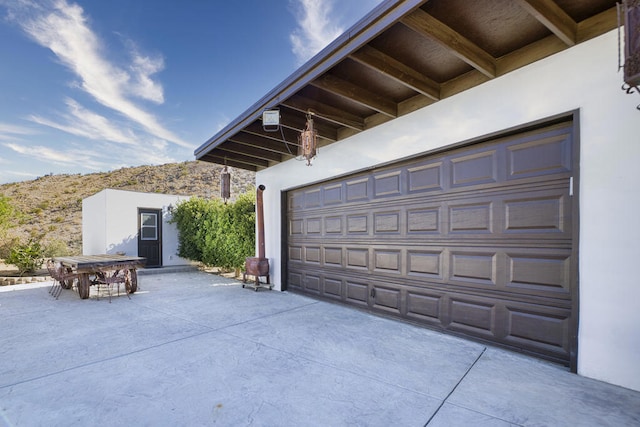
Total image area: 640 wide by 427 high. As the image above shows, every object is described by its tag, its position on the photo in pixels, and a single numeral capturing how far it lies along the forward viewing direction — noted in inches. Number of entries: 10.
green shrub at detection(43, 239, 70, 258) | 374.9
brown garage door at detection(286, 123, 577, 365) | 104.7
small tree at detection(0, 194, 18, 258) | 349.7
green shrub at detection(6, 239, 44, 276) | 316.2
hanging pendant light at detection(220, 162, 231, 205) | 251.8
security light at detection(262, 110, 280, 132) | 154.6
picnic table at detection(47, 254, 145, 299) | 207.3
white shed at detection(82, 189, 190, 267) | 356.5
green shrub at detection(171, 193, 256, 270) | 315.6
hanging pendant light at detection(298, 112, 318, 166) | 158.1
